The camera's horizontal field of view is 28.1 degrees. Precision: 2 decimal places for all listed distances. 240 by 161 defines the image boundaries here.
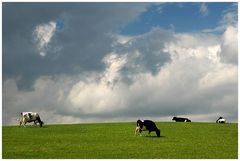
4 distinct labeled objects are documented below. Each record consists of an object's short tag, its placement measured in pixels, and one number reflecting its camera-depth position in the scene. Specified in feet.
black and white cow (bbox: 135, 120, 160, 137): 123.65
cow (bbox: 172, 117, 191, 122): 208.55
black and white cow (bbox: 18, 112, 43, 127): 158.51
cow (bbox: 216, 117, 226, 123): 189.56
